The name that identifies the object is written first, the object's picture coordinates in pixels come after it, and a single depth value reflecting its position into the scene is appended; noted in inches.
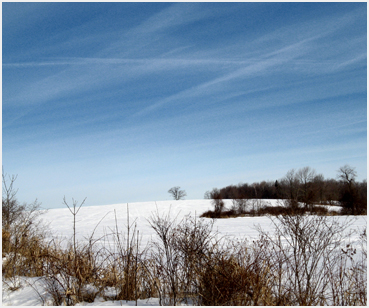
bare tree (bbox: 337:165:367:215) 1136.2
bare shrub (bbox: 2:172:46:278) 229.1
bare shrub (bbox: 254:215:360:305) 159.3
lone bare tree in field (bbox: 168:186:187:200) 2792.3
